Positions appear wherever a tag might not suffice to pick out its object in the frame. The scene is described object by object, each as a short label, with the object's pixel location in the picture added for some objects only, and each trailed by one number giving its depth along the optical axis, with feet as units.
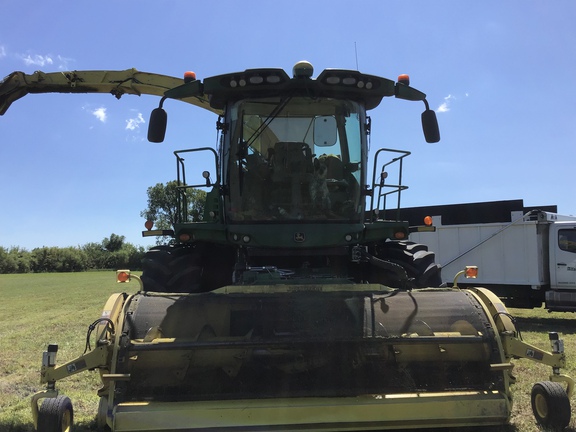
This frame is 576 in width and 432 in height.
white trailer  36.50
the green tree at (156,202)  174.40
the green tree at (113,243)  263.08
